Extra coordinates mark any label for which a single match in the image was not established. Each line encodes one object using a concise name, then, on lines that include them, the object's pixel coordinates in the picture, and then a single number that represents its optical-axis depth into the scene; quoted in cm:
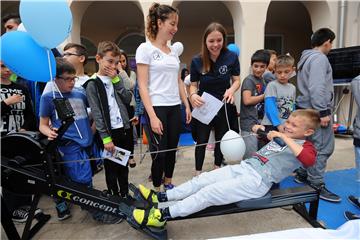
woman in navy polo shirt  240
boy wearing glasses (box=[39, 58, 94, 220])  193
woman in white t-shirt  203
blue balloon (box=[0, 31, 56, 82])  166
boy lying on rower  172
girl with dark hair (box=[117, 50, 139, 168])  243
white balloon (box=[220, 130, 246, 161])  237
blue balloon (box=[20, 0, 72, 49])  165
